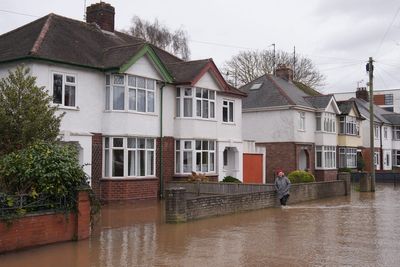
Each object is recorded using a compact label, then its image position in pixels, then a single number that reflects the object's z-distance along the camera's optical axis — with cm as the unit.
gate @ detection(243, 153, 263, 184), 3203
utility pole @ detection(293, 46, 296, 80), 5941
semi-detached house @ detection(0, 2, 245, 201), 2105
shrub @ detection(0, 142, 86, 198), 1206
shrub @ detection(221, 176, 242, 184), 2654
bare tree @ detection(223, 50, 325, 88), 5638
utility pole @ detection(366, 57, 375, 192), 3100
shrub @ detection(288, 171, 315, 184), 2773
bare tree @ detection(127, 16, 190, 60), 4888
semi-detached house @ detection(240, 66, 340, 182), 3656
